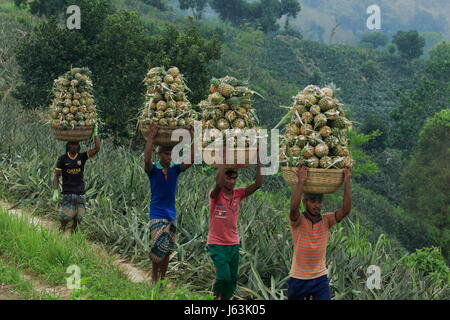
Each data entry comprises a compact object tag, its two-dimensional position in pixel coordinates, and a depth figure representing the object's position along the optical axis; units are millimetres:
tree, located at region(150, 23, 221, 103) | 16562
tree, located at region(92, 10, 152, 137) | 15945
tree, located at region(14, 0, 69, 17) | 31812
